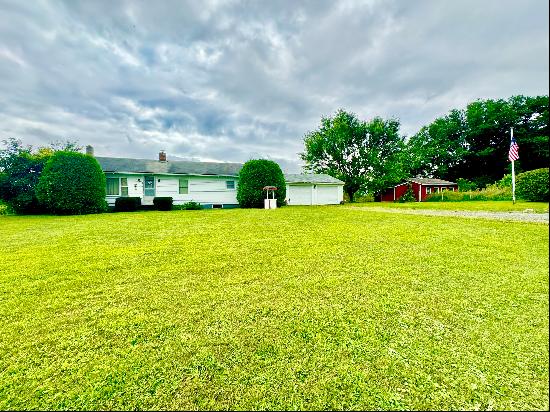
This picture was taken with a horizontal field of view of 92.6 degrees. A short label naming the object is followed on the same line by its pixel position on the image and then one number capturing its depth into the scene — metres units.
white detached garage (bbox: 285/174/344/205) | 25.41
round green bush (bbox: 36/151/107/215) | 14.00
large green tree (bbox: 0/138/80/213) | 14.66
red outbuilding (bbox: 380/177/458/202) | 35.28
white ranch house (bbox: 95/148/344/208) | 18.53
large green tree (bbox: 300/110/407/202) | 31.81
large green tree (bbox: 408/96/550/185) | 35.47
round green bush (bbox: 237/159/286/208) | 18.88
